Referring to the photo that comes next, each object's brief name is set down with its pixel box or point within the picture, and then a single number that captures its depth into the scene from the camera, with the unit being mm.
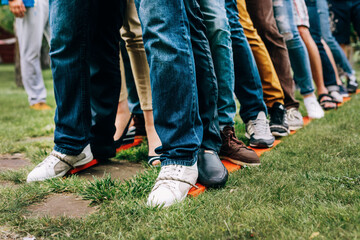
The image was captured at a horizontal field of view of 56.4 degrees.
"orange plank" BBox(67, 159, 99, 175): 1999
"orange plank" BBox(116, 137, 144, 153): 2550
